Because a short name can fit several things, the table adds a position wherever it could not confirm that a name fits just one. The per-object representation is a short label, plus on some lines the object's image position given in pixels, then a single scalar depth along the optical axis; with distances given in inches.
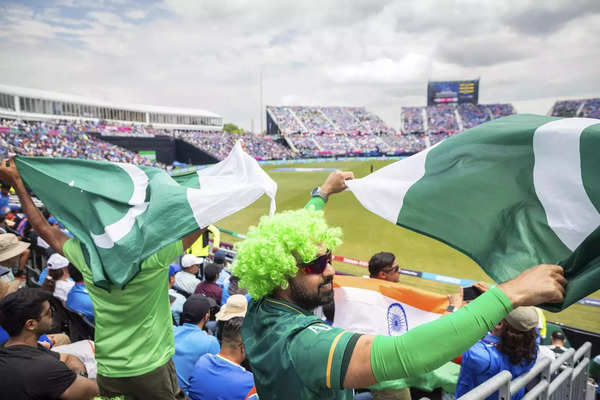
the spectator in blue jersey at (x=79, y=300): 157.0
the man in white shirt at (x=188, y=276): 212.2
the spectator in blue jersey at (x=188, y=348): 123.3
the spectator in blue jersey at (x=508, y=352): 92.8
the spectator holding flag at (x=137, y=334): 101.7
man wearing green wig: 49.3
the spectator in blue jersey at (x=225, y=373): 98.0
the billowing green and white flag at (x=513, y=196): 68.9
